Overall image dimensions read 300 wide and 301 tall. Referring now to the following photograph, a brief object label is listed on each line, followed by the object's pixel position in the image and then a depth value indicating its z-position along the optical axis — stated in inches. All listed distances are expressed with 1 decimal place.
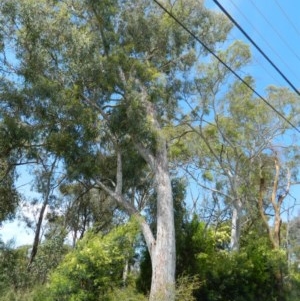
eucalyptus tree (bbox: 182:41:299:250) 543.1
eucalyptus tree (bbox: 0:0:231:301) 424.6
